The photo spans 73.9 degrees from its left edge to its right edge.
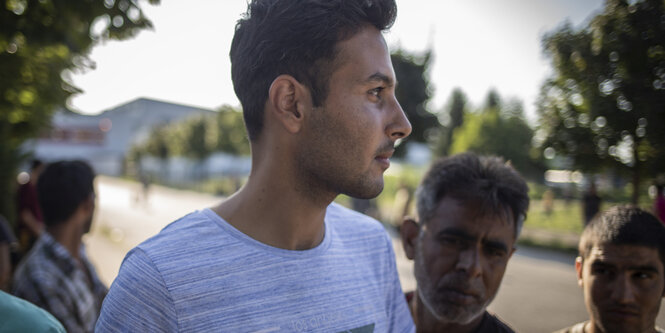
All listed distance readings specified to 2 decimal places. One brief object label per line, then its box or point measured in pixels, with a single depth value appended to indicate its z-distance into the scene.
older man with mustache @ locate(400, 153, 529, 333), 1.99
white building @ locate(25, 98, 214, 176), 53.66
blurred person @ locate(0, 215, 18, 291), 3.18
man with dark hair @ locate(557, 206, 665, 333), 1.85
